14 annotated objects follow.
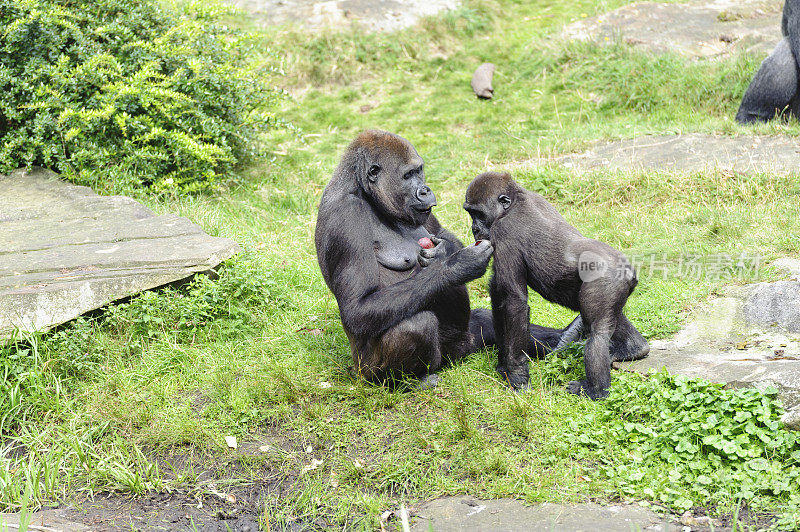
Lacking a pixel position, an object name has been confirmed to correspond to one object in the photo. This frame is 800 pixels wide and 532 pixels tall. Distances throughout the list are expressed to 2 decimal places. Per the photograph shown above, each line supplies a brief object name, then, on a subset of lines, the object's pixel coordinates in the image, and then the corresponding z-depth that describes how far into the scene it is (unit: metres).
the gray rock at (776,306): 9.48
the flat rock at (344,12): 22.87
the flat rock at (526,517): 6.68
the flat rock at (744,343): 7.84
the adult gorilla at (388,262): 8.71
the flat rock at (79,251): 9.91
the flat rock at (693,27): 20.95
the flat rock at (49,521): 6.98
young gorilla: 8.41
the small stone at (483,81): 21.03
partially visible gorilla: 16.86
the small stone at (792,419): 7.25
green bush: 14.12
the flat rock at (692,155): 15.03
